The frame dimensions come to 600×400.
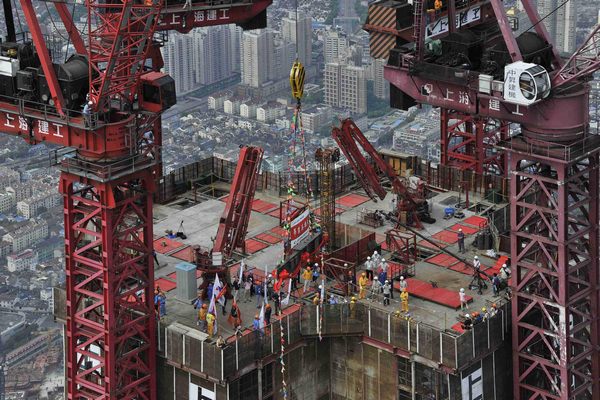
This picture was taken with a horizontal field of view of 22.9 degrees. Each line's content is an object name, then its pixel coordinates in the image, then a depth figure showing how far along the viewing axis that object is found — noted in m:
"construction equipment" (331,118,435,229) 116.25
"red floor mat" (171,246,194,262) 115.56
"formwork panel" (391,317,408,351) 102.50
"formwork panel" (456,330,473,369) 100.44
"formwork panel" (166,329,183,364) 101.94
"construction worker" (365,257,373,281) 109.00
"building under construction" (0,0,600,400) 98.00
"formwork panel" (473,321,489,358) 101.81
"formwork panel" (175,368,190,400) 103.38
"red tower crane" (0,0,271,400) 96.69
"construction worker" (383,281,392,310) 105.82
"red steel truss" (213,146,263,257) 111.31
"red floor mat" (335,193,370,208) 124.56
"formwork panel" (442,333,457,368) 100.31
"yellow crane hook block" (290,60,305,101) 108.69
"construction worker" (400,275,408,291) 105.18
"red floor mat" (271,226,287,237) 119.31
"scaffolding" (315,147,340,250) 112.88
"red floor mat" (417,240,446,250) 116.25
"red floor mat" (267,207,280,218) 123.56
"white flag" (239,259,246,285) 107.38
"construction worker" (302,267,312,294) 107.25
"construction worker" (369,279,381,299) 106.50
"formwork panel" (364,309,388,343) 103.69
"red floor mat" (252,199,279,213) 124.94
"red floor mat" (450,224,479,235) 118.86
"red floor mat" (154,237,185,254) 117.44
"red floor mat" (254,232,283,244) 118.50
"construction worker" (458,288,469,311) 104.56
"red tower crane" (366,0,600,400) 98.31
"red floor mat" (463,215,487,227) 120.21
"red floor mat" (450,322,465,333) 101.67
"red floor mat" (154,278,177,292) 110.25
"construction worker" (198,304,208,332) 102.94
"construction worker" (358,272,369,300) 105.40
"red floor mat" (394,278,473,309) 105.94
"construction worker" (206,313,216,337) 100.75
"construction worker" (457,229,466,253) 114.38
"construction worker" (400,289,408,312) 103.62
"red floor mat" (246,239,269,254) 117.00
